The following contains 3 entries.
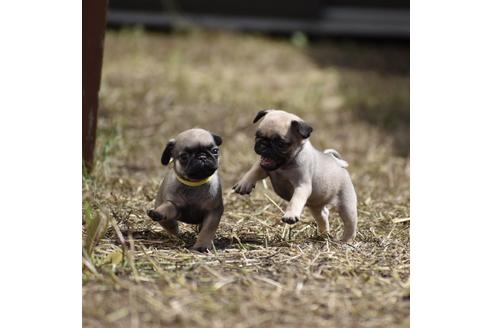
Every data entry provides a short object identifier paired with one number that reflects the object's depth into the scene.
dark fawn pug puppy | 8.32
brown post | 11.33
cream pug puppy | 8.46
